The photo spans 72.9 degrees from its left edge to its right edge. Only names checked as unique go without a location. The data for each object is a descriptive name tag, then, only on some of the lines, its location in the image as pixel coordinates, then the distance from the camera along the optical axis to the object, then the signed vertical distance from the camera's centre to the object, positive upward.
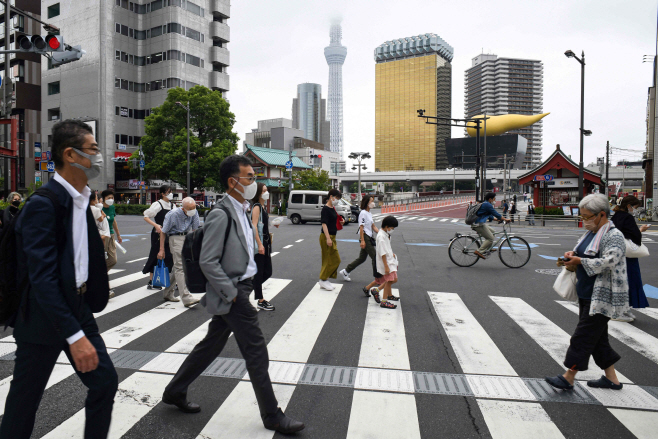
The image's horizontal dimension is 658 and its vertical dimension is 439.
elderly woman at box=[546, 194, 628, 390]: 3.61 -0.74
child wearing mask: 6.70 -0.95
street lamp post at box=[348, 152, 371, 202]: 51.06 +5.00
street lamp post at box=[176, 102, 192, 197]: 36.47 +2.93
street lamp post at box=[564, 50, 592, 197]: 22.91 +4.93
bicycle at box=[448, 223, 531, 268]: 10.63 -1.20
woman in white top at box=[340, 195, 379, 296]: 8.09 -0.56
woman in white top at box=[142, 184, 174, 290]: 7.56 -0.36
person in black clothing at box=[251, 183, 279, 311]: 5.80 -0.62
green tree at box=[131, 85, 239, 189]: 40.53 +5.57
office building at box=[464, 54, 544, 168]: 185.25 +47.83
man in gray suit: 3.02 -0.73
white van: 27.66 -0.54
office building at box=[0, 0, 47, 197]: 55.44 +11.95
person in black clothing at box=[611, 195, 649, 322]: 4.72 -0.43
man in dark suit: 2.14 -0.49
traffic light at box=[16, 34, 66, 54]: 8.58 +2.98
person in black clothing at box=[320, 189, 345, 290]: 7.94 -0.79
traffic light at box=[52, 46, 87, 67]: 8.62 +2.75
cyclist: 10.30 -0.63
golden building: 154.75 +31.81
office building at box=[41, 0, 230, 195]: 53.34 +16.26
